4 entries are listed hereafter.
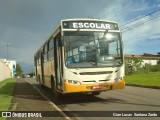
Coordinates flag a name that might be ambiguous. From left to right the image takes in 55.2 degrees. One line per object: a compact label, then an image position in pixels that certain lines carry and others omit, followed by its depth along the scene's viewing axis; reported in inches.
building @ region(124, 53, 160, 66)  1894.5
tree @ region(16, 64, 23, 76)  3144.5
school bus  262.3
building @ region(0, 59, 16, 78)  3154.9
